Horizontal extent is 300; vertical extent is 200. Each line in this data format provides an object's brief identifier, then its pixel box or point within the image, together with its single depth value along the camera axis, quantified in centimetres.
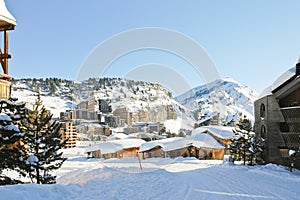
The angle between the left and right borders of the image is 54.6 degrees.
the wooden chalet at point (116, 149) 3156
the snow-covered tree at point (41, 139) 1055
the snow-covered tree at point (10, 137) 773
